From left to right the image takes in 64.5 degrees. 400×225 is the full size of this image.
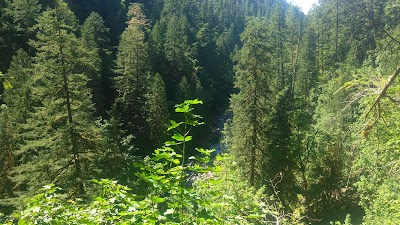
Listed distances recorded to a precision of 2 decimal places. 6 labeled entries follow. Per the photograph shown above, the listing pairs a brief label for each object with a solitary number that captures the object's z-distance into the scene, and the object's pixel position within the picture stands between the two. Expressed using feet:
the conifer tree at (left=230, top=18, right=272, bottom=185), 73.46
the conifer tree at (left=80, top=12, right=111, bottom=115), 126.11
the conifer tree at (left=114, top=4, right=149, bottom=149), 122.31
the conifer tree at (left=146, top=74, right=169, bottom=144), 116.37
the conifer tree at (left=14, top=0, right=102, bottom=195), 46.24
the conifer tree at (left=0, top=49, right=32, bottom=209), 66.74
